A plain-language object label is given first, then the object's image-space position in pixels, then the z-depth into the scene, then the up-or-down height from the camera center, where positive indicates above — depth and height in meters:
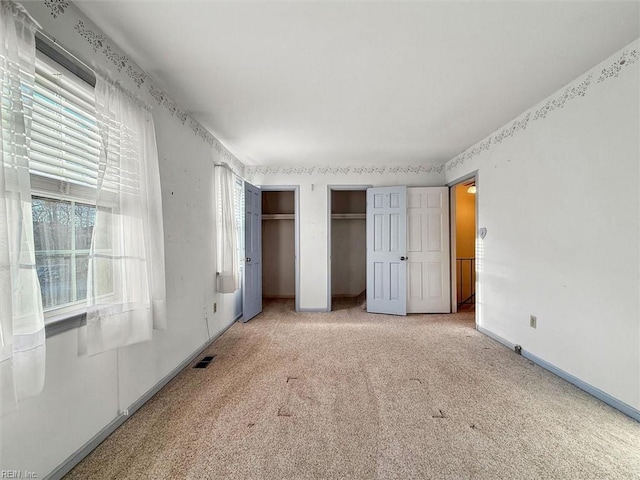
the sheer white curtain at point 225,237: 3.34 +0.00
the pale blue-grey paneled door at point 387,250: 4.38 -0.25
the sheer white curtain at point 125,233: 1.54 +0.03
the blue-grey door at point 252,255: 4.04 -0.31
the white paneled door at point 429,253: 4.41 -0.31
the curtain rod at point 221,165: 3.38 +0.92
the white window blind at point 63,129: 1.31 +0.59
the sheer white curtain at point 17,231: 1.04 +0.03
